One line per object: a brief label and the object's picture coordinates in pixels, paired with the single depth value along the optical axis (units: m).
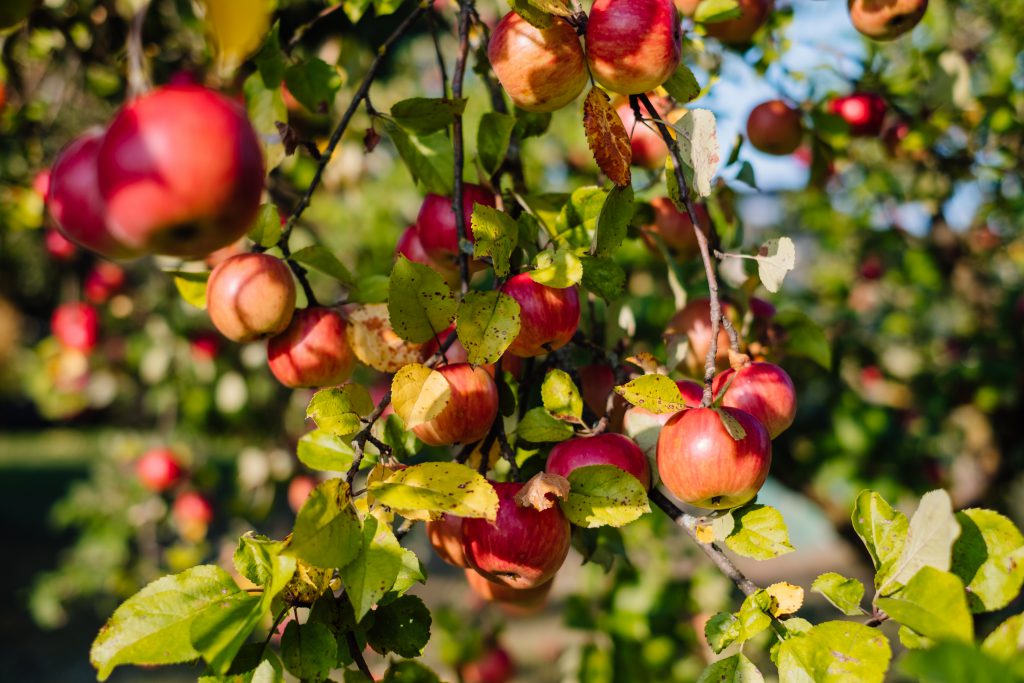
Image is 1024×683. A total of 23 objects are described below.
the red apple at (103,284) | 2.61
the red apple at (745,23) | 1.17
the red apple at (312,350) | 0.94
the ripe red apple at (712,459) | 0.74
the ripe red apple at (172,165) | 0.52
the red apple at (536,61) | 0.80
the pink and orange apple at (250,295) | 0.89
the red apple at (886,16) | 1.17
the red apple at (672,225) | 1.19
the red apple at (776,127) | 1.34
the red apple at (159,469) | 2.48
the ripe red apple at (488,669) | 2.42
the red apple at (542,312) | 0.79
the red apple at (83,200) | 0.60
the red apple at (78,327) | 2.63
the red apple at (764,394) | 0.84
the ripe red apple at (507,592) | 0.99
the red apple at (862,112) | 1.45
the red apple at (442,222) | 0.94
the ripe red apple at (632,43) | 0.78
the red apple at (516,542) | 0.75
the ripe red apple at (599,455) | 0.79
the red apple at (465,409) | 0.76
